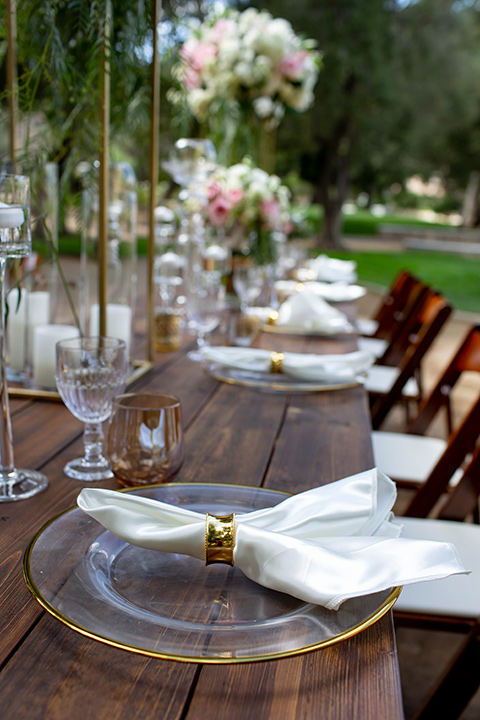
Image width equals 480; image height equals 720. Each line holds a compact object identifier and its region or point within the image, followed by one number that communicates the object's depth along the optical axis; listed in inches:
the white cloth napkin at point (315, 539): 25.3
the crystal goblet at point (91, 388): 37.7
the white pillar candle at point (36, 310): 58.9
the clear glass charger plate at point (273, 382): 58.6
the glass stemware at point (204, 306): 68.3
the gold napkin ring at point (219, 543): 27.1
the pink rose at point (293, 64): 128.2
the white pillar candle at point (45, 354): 53.3
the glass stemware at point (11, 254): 32.3
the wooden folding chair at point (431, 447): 63.0
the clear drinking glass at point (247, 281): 91.9
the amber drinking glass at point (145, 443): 35.5
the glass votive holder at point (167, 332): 75.0
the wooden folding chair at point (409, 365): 94.3
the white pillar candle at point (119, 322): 60.7
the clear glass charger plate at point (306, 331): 85.0
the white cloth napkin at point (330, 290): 115.9
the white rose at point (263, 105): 134.4
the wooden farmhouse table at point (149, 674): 20.8
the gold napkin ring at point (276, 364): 60.7
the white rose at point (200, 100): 128.7
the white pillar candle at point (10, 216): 31.8
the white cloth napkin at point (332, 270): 152.9
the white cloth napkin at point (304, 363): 60.0
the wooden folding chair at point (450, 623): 48.3
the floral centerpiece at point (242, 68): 123.6
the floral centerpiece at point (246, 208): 106.5
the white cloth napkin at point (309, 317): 86.0
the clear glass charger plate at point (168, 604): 22.9
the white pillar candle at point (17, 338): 57.4
